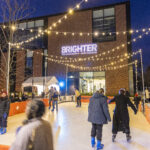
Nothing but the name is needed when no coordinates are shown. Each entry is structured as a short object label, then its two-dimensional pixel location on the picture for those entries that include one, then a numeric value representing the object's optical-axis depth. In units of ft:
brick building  62.44
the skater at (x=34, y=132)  4.18
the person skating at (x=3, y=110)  15.20
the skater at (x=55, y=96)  29.67
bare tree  28.84
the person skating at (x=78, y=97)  37.70
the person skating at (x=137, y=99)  33.39
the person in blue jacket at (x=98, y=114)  11.53
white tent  52.08
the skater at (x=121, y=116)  13.08
